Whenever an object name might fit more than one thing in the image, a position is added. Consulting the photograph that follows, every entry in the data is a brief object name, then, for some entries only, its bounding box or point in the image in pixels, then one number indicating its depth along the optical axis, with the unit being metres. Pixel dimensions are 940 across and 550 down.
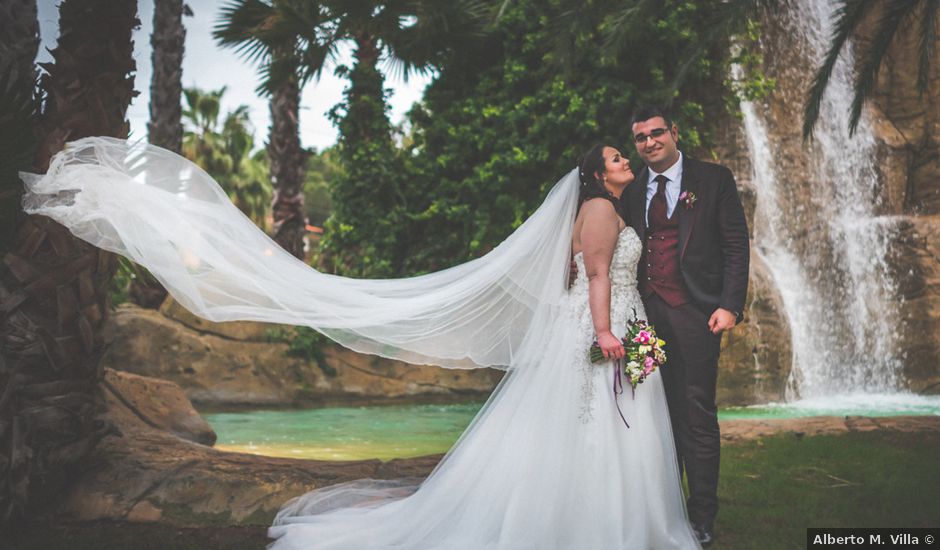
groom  4.05
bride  3.82
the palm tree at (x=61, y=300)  4.04
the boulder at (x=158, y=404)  6.34
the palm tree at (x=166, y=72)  12.30
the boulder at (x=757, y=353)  10.88
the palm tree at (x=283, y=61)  10.62
